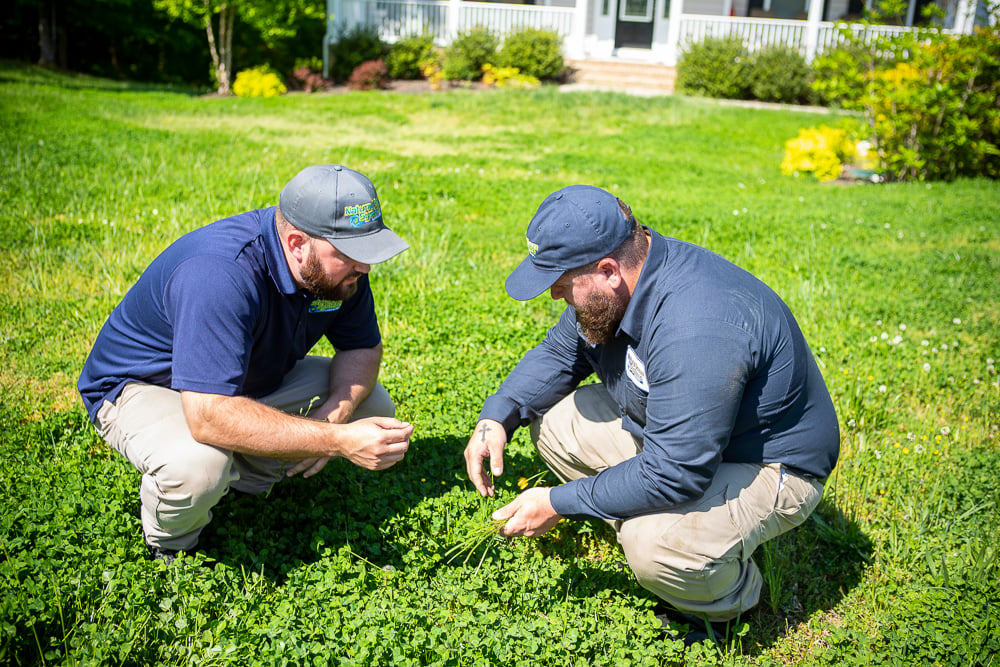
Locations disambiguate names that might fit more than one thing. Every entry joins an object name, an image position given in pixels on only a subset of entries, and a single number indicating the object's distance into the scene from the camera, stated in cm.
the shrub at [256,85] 1866
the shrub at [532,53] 1938
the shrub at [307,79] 1969
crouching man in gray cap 278
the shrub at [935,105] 1095
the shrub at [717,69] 1855
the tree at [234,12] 1839
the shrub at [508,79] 1869
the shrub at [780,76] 1819
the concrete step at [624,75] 1977
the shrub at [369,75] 1911
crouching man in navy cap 259
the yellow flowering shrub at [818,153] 1157
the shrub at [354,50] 2014
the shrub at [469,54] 1930
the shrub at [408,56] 1989
